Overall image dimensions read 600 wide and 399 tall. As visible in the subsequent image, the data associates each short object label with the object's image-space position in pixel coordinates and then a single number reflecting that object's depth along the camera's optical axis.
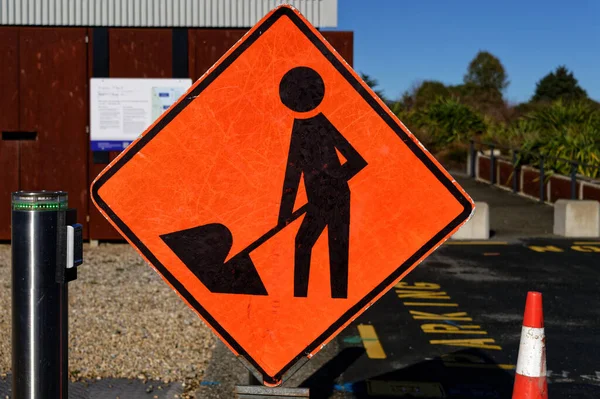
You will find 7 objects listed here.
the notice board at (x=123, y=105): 12.10
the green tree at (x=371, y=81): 42.55
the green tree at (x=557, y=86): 77.19
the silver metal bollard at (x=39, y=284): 3.19
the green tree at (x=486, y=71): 85.94
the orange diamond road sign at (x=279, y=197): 2.97
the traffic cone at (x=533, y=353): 3.80
